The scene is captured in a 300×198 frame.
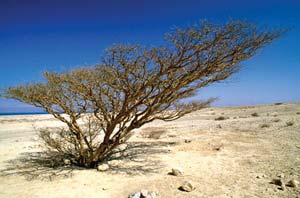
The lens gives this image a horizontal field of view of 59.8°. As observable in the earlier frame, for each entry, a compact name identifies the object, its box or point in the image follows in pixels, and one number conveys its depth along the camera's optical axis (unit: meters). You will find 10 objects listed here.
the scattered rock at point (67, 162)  9.03
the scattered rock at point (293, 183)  5.51
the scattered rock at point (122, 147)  11.97
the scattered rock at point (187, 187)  5.73
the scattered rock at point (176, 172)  7.00
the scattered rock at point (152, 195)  5.25
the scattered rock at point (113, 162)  8.94
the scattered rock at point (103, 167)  8.03
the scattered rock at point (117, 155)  10.43
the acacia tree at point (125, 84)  7.27
